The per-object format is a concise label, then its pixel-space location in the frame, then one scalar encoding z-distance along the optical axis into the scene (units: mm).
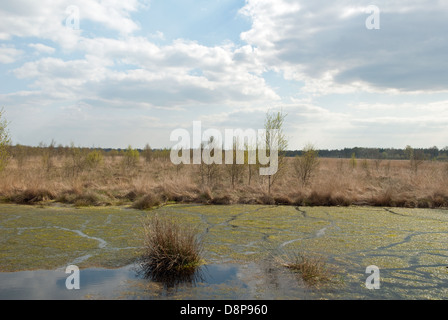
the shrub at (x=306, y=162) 19641
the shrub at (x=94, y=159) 31575
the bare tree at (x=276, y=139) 17312
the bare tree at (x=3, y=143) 15414
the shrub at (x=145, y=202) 13156
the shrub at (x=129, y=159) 36969
